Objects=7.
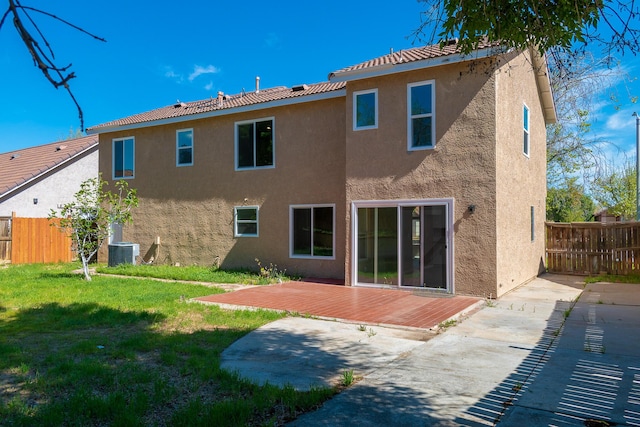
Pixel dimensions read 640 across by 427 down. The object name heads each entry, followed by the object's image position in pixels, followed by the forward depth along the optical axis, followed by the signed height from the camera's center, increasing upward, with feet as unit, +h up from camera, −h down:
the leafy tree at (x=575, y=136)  75.15 +15.56
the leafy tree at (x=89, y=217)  42.06 +1.02
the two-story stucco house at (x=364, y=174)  35.58 +5.10
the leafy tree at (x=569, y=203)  88.94 +5.53
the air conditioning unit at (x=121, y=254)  54.29 -3.04
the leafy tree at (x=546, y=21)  15.67 +7.30
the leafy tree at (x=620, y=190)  98.37 +8.20
